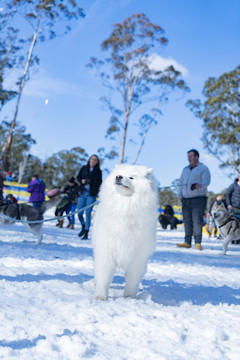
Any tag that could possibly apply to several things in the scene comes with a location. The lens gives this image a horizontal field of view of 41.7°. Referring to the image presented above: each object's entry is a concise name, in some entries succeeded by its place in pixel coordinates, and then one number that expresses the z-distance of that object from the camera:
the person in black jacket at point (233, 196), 8.37
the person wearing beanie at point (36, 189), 9.81
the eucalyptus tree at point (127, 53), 22.72
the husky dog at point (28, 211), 6.34
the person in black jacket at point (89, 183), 7.68
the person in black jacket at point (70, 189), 11.47
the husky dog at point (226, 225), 7.88
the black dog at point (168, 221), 17.89
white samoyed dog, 2.75
